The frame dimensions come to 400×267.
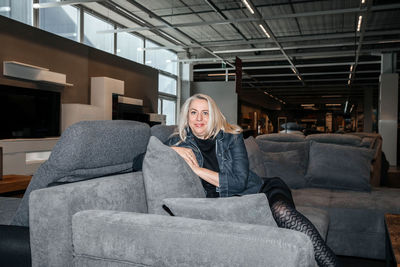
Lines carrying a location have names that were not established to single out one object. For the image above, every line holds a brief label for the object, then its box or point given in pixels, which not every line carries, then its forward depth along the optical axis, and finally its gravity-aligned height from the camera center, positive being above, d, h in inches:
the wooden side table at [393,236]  60.7 -21.7
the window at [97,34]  323.4 +82.6
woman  76.9 -6.6
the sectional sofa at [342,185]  101.7 -21.6
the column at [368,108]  682.8 +33.6
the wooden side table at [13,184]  120.6 -21.5
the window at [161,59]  433.1 +80.5
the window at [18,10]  232.4 +75.3
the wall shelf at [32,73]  209.8 +30.0
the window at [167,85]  466.5 +51.0
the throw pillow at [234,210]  48.1 -11.6
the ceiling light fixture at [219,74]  556.1 +77.3
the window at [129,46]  374.0 +82.3
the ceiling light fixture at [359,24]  282.2 +83.0
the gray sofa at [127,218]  41.4 -12.8
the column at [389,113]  384.8 +13.7
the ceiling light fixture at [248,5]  246.1 +82.8
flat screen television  213.5 +5.4
